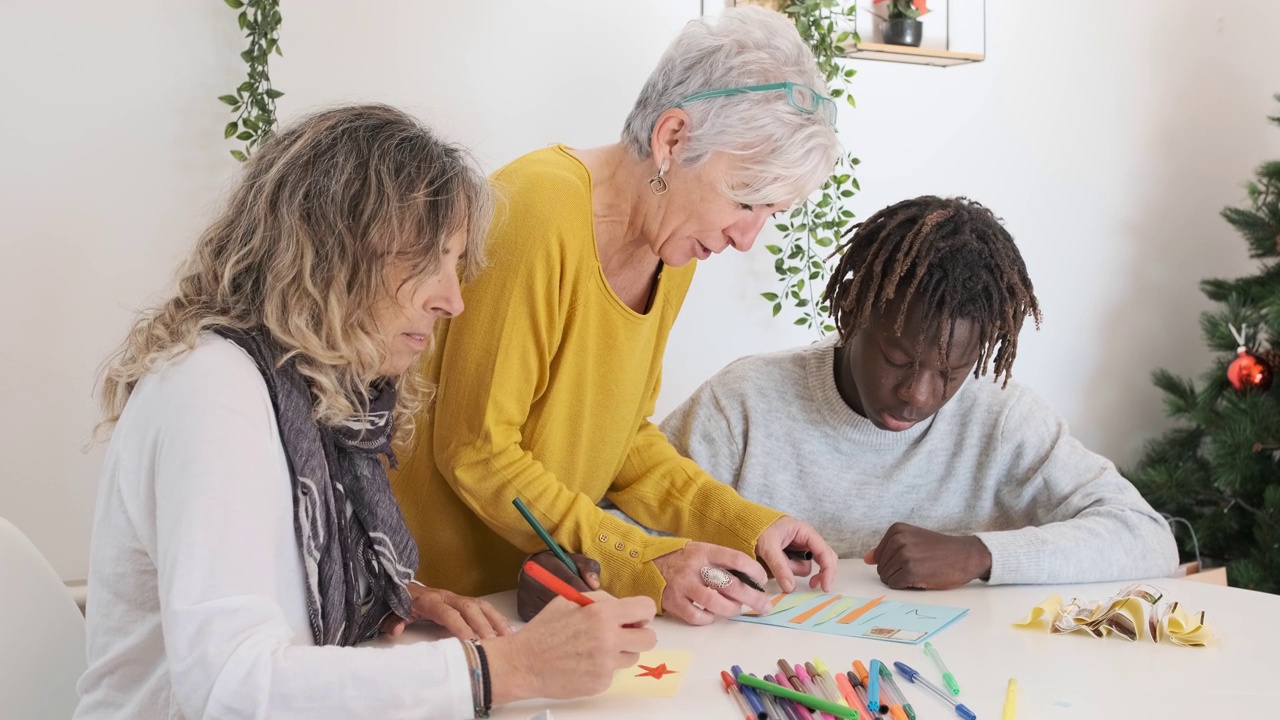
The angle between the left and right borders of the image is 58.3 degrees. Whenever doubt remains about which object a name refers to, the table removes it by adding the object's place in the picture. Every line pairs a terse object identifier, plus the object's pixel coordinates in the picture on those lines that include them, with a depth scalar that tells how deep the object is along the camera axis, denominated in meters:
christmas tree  2.87
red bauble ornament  2.89
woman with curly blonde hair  0.94
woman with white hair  1.35
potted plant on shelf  2.77
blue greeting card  1.32
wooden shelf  2.76
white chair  1.21
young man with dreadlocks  1.56
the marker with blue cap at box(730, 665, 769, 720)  1.05
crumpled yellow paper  1.31
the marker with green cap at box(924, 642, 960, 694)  1.13
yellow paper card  1.12
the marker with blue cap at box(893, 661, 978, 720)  1.06
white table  1.09
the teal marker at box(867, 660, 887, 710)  1.07
